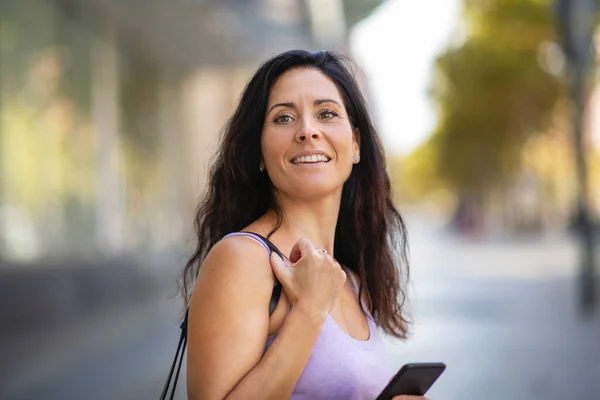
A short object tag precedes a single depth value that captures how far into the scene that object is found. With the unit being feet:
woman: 7.05
